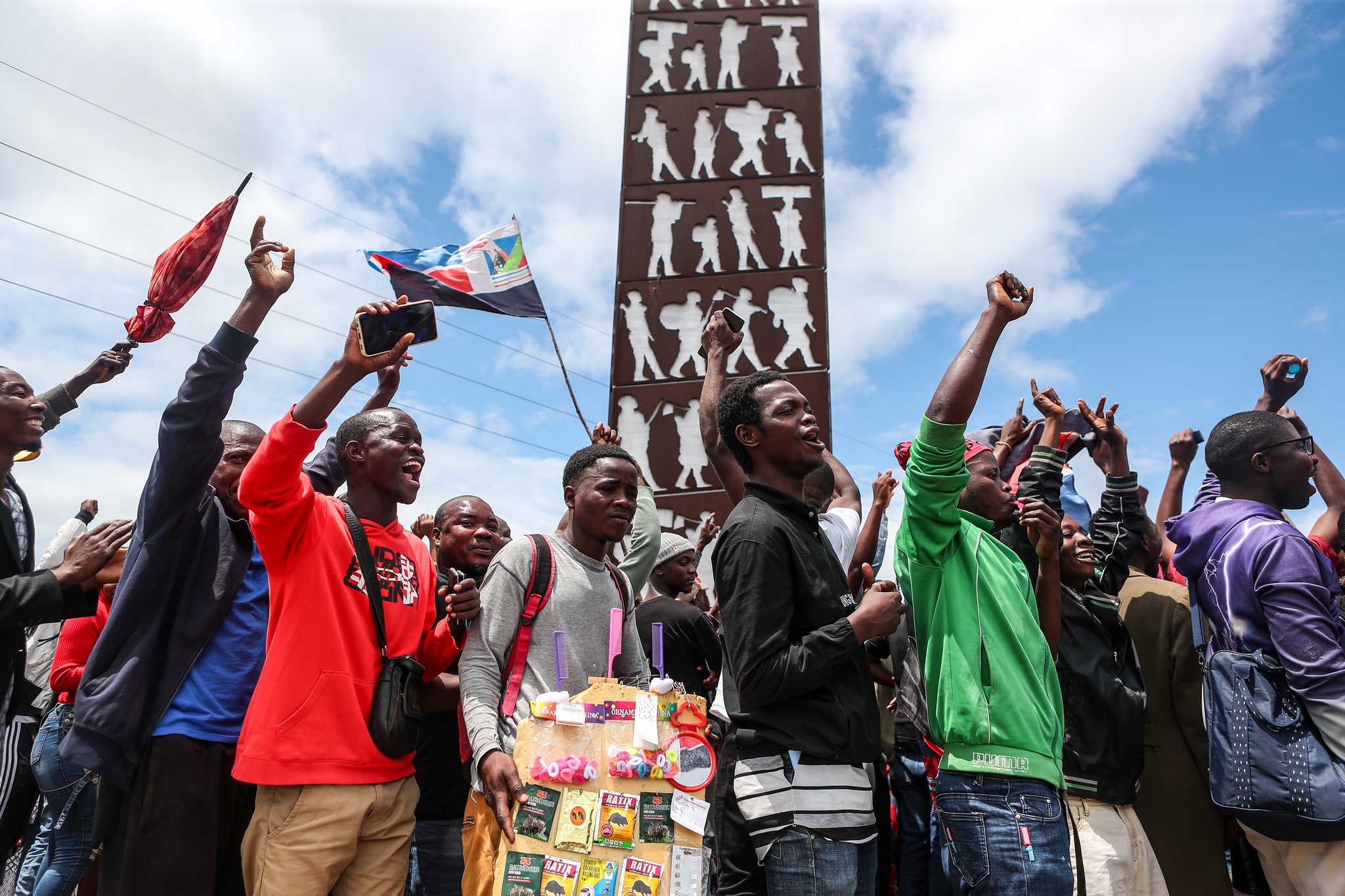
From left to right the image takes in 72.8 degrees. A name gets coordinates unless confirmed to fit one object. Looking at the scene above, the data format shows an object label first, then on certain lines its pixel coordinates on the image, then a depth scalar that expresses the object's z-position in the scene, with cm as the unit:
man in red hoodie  281
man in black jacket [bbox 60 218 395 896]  288
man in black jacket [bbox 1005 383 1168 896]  348
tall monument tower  772
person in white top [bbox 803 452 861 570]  442
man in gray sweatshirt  297
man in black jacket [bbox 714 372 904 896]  249
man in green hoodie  272
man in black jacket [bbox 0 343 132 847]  333
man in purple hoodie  320
